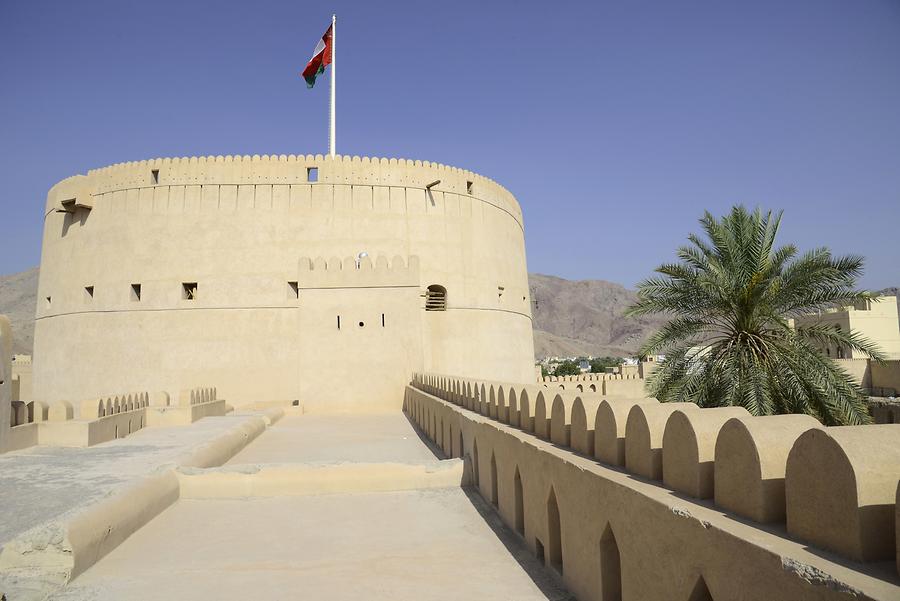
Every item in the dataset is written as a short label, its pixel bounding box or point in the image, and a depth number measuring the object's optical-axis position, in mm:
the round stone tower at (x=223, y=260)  17547
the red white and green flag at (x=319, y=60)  19770
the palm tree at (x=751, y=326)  8273
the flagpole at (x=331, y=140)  18691
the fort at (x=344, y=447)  1950
